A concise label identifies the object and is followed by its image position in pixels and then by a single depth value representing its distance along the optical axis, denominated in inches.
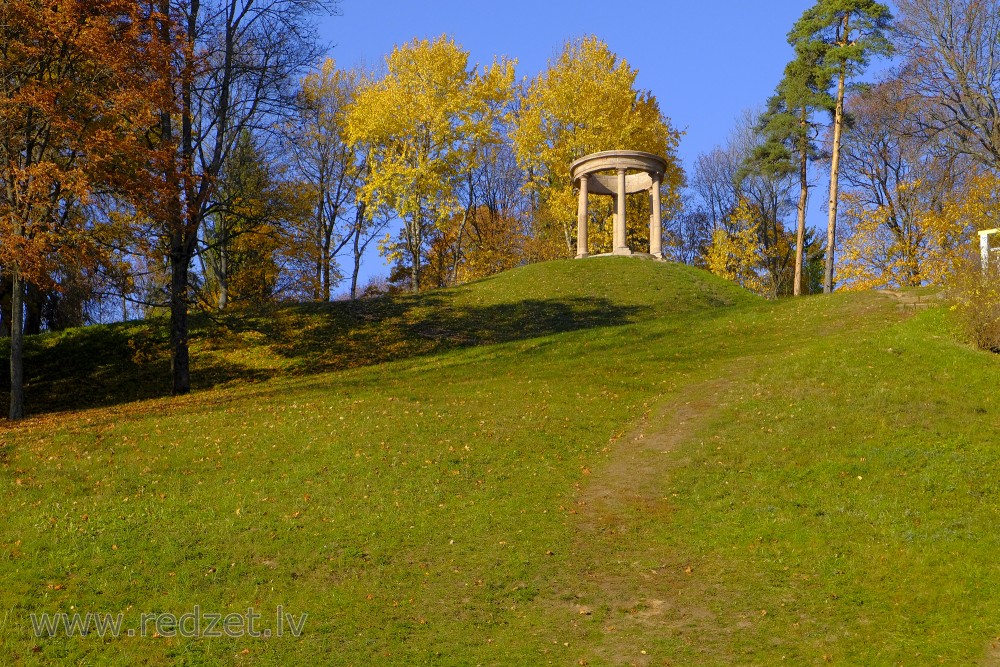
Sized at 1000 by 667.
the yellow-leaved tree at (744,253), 1835.6
